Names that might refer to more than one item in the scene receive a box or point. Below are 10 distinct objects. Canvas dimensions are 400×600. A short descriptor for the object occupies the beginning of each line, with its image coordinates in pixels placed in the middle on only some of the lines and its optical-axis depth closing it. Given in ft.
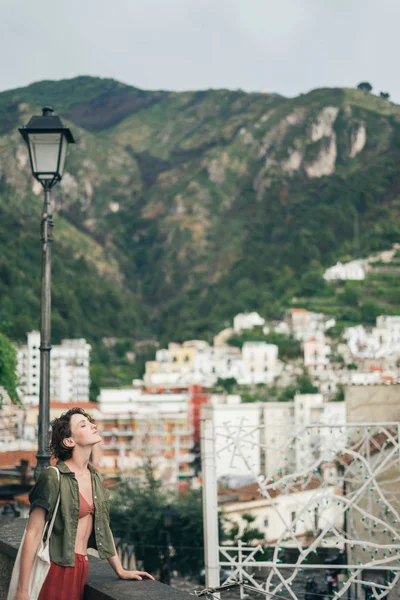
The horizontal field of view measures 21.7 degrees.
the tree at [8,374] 41.96
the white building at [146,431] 234.17
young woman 10.18
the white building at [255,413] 184.14
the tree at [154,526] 71.67
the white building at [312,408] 245.41
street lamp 18.81
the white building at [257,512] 107.86
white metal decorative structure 25.48
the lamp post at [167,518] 51.01
